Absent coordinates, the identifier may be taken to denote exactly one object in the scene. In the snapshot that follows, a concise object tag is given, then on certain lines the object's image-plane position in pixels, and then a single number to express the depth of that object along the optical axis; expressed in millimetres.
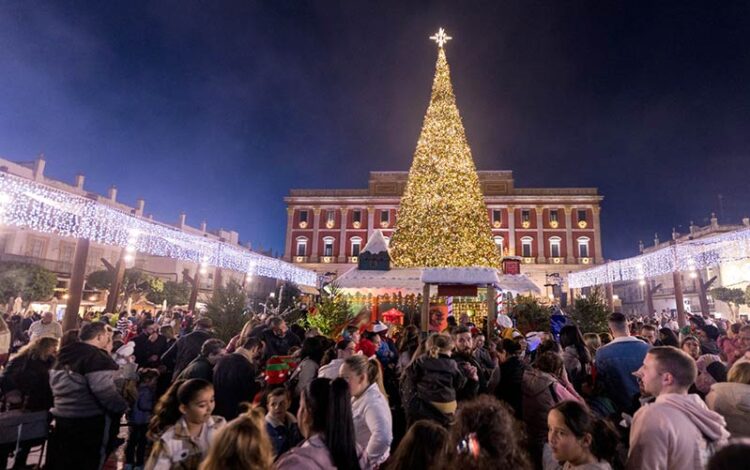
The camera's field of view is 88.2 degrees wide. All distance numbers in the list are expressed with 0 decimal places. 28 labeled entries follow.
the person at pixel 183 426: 2305
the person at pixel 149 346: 5938
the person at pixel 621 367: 3874
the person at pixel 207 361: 4016
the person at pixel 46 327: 7773
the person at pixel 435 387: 3795
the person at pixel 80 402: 3332
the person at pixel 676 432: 1902
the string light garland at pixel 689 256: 12344
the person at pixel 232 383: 3965
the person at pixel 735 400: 2584
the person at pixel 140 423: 4465
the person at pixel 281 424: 3006
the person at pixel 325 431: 1980
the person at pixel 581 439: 2006
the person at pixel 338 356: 4039
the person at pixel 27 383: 3801
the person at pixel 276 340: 6009
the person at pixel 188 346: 5195
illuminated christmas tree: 15344
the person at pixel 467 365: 4574
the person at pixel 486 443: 1715
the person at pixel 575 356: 4762
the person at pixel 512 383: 4223
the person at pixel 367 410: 2799
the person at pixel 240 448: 1827
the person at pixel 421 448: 1797
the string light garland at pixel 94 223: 7945
